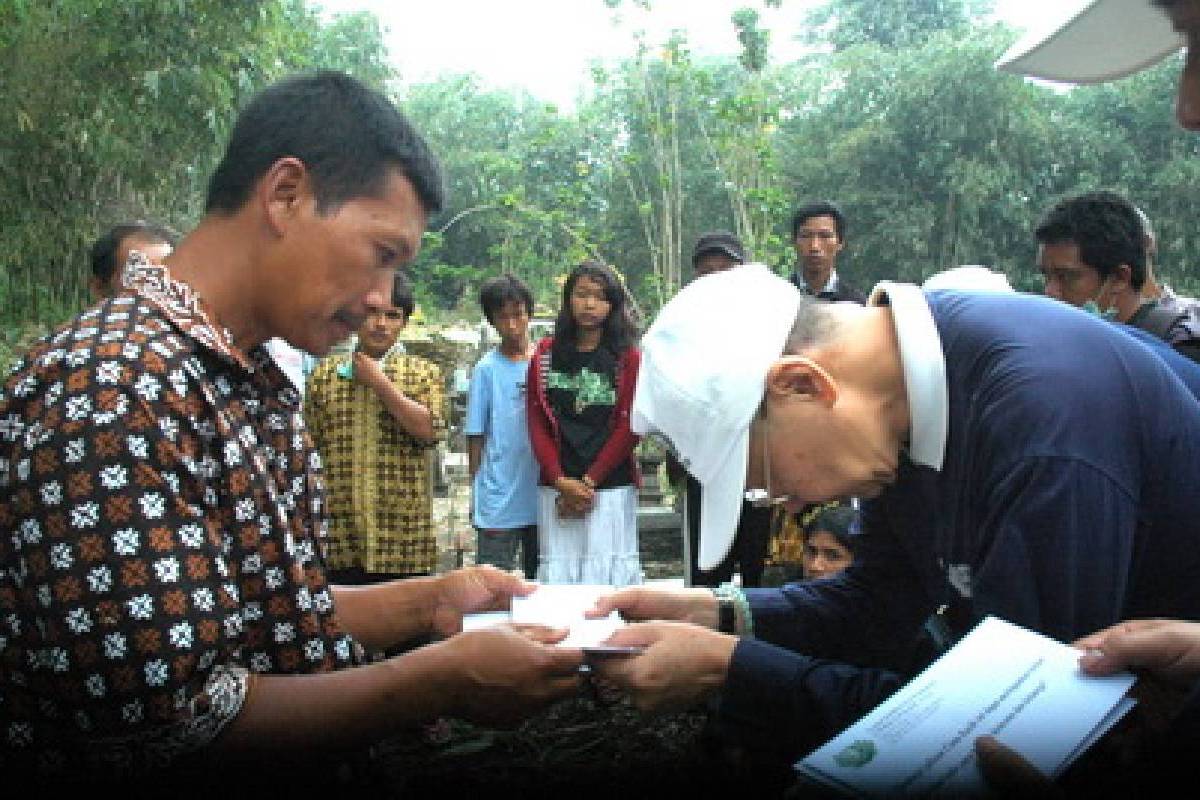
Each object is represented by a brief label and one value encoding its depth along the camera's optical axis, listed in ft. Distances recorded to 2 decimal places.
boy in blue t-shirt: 17.89
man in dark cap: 18.94
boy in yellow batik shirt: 15.34
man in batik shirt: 4.20
